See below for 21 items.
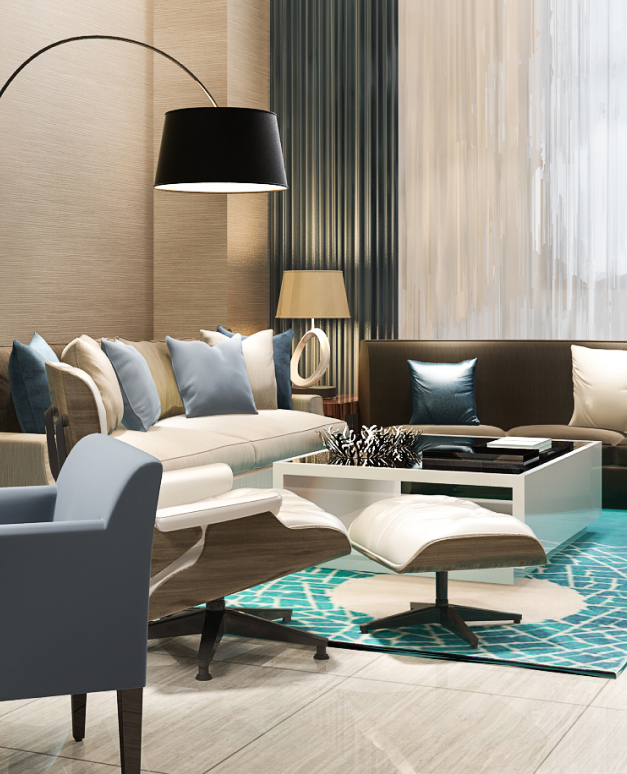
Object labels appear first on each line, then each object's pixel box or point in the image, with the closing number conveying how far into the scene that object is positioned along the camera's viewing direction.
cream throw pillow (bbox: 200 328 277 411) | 5.27
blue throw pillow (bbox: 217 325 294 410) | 5.48
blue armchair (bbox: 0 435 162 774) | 1.70
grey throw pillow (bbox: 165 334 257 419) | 4.91
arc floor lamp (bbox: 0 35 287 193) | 3.52
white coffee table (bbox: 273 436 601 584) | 3.49
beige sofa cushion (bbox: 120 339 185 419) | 4.96
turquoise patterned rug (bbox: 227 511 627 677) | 2.71
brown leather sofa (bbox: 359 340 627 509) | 5.57
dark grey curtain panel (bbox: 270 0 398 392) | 6.40
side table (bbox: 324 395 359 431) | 5.73
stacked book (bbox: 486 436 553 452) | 3.84
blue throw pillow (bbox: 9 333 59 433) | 3.94
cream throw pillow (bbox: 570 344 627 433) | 5.22
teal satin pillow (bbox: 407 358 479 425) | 5.54
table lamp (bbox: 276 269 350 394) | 5.93
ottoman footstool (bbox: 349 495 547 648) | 2.76
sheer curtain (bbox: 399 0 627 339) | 5.82
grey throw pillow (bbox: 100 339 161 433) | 4.43
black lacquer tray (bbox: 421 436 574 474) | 3.55
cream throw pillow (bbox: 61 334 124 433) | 4.07
